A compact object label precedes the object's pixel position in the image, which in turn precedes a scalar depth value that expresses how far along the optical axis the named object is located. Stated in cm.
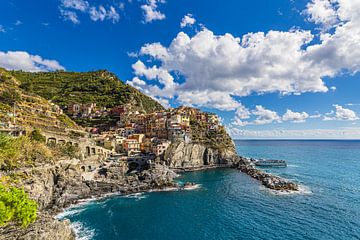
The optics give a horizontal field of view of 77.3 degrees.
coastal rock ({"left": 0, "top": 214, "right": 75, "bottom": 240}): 2567
